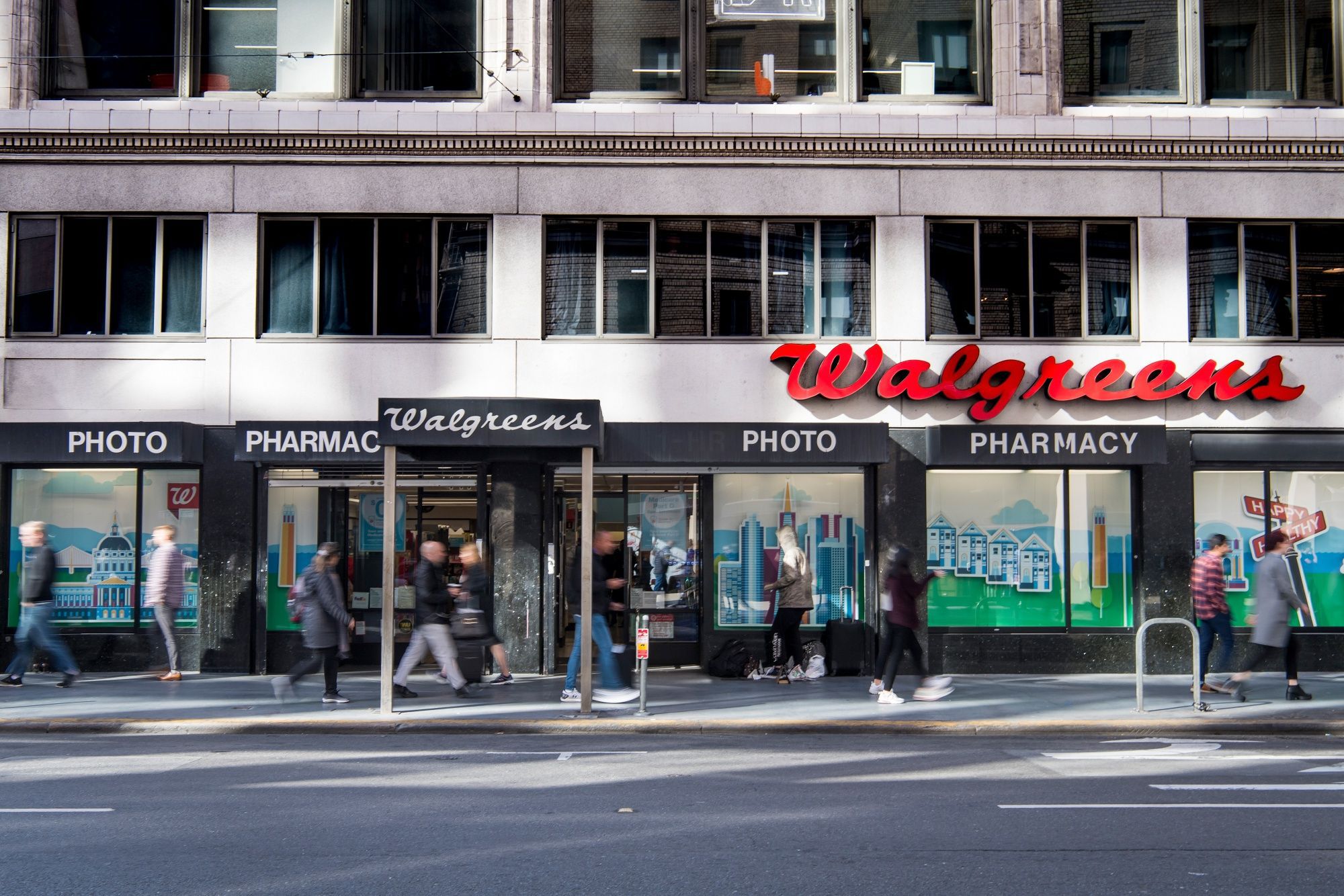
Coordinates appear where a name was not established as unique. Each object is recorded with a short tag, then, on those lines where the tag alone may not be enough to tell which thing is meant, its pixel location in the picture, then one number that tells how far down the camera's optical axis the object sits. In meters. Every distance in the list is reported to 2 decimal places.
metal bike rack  13.00
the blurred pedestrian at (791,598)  16.33
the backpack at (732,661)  16.98
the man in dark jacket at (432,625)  14.68
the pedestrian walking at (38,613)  15.20
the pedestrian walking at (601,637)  14.20
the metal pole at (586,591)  13.62
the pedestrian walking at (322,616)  14.07
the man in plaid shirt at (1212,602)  14.41
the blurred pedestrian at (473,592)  14.72
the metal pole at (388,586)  13.43
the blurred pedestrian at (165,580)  15.91
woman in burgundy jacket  14.36
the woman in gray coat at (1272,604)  14.13
